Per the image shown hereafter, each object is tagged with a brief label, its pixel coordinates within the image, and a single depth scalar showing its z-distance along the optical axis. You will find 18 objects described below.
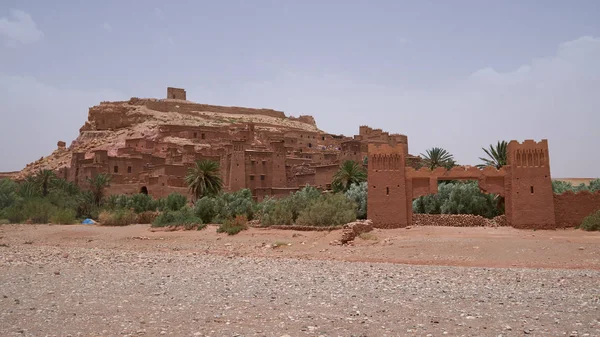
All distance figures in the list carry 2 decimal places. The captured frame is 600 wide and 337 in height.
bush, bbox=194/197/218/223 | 32.50
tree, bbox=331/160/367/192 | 37.88
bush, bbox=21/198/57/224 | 37.28
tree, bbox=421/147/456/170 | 40.16
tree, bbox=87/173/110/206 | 44.97
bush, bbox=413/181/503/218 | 29.80
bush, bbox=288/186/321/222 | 28.42
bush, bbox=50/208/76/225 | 35.56
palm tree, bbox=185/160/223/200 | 39.66
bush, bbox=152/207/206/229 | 28.92
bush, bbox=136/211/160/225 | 34.97
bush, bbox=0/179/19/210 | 41.33
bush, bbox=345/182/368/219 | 30.47
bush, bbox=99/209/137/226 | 33.47
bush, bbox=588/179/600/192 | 33.12
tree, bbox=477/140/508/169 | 34.54
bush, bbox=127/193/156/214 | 39.69
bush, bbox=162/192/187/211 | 38.88
